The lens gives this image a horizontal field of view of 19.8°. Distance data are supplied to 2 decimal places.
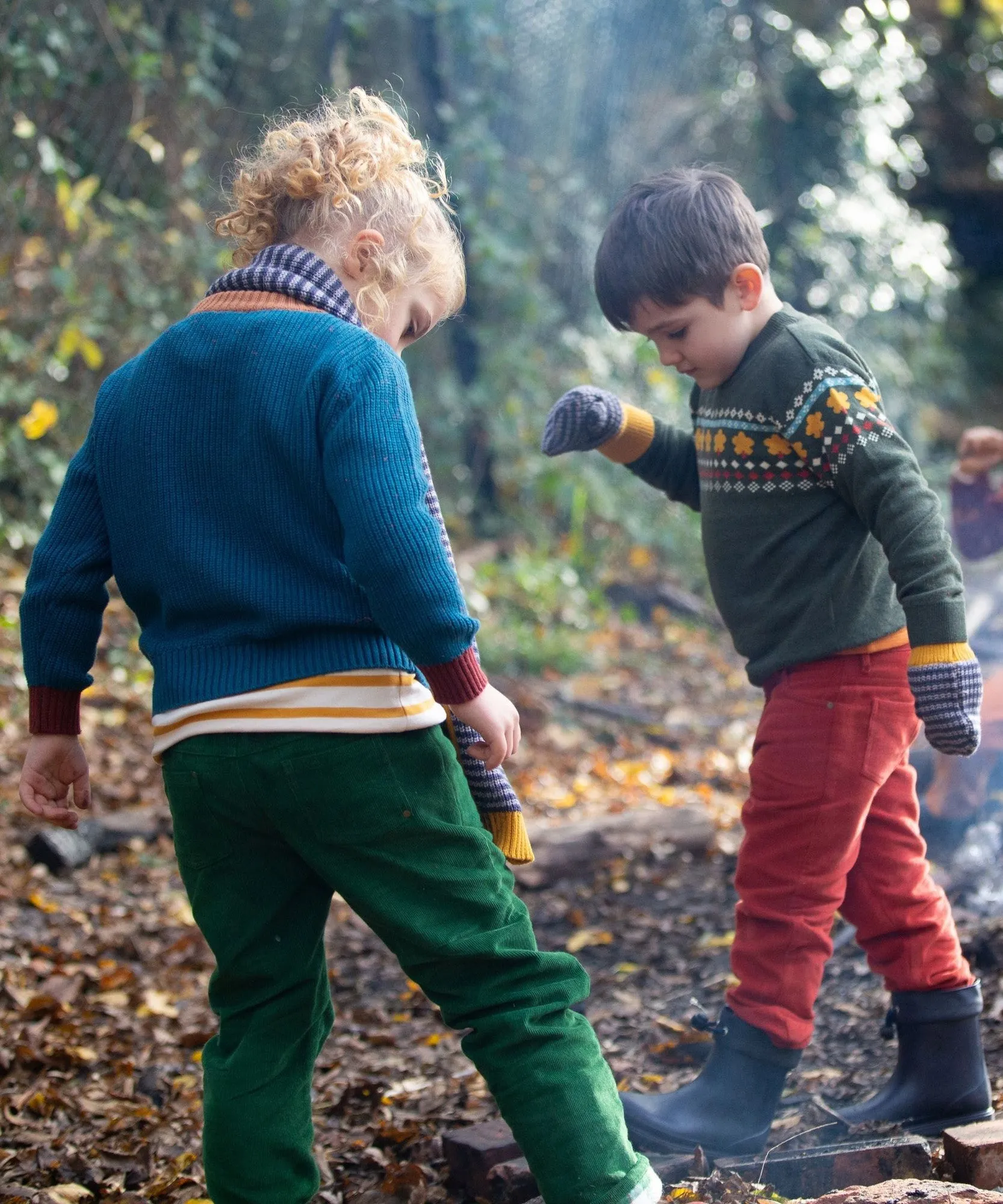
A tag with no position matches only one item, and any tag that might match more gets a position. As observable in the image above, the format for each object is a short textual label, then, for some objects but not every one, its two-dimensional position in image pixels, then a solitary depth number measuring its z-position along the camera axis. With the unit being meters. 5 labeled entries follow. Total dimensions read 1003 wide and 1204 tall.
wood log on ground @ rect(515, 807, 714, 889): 4.18
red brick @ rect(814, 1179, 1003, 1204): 2.82
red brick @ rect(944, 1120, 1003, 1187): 2.96
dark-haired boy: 3.13
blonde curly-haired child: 2.85
